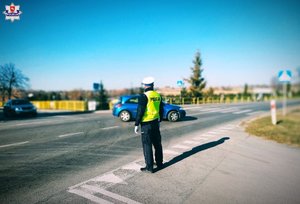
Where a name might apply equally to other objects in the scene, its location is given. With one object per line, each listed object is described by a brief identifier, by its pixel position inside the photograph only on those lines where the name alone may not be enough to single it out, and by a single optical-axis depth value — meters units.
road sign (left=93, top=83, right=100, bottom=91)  23.94
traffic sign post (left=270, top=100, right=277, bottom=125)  11.22
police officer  4.48
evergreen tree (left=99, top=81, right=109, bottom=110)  29.28
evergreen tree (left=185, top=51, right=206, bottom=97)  46.72
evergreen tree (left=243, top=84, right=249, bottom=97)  59.23
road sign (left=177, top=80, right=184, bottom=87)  15.91
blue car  12.77
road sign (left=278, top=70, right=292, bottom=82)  13.09
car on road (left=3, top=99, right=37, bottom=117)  16.97
